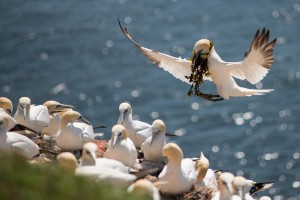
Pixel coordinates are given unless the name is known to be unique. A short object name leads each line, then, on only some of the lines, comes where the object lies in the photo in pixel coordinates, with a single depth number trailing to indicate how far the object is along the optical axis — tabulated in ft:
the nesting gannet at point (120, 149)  39.73
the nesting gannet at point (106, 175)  34.53
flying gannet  43.16
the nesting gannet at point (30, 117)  43.32
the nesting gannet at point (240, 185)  37.81
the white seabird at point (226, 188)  36.35
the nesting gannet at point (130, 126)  43.73
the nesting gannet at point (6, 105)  45.52
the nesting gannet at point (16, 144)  38.58
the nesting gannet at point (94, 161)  36.60
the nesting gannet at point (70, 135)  41.47
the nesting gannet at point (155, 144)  41.52
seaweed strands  44.10
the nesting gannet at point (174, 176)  38.11
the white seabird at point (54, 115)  45.42
